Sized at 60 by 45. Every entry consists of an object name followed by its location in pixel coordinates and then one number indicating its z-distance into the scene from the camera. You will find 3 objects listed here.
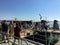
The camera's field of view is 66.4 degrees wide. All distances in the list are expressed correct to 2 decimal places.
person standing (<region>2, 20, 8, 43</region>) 2.85
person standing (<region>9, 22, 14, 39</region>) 2.88
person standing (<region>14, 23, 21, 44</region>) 2.35
